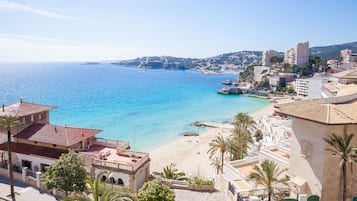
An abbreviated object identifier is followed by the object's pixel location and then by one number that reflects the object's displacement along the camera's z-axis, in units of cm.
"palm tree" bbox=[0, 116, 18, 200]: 2131
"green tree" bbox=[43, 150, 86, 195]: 2028
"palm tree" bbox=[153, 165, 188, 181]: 2805
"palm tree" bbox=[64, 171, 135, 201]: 1393
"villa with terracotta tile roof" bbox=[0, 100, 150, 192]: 2452
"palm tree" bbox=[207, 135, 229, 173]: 3262
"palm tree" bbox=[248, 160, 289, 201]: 1823
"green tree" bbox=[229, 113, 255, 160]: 3488
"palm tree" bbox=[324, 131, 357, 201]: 1633
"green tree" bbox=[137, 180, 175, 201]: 1794
